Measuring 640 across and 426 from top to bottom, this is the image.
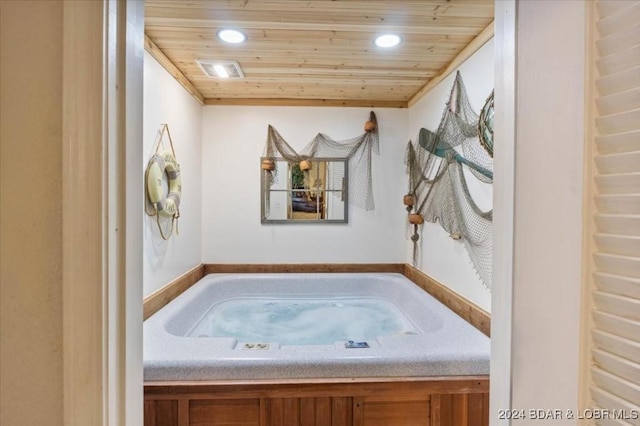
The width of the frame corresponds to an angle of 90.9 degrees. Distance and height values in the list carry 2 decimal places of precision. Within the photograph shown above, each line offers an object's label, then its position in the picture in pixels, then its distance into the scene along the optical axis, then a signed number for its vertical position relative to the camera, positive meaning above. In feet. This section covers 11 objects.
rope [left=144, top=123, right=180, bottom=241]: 6.44 +0.01
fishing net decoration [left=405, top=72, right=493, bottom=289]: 5.90 +0.71
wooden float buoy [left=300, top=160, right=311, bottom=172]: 9.86 +1.34
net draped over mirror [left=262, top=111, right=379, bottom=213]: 9.92 +1.71
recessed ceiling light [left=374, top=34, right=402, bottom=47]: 6.03 +3.30
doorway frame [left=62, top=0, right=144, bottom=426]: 1.62 -0.01
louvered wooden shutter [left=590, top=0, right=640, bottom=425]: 1.44 -0.02
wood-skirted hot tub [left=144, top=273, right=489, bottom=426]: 4.35 -2.45
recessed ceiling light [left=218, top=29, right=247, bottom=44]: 5.89 +3.28
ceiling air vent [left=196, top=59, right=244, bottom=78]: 7.23 +3.34
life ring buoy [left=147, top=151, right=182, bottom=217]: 6.43 +0.52
